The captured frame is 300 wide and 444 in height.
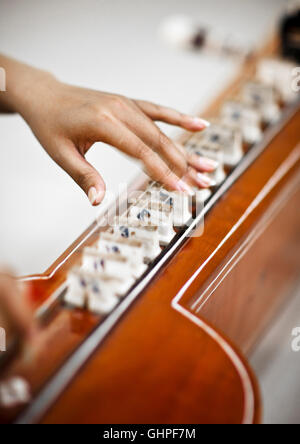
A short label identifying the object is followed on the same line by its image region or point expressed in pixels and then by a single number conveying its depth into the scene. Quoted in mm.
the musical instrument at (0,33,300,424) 627
